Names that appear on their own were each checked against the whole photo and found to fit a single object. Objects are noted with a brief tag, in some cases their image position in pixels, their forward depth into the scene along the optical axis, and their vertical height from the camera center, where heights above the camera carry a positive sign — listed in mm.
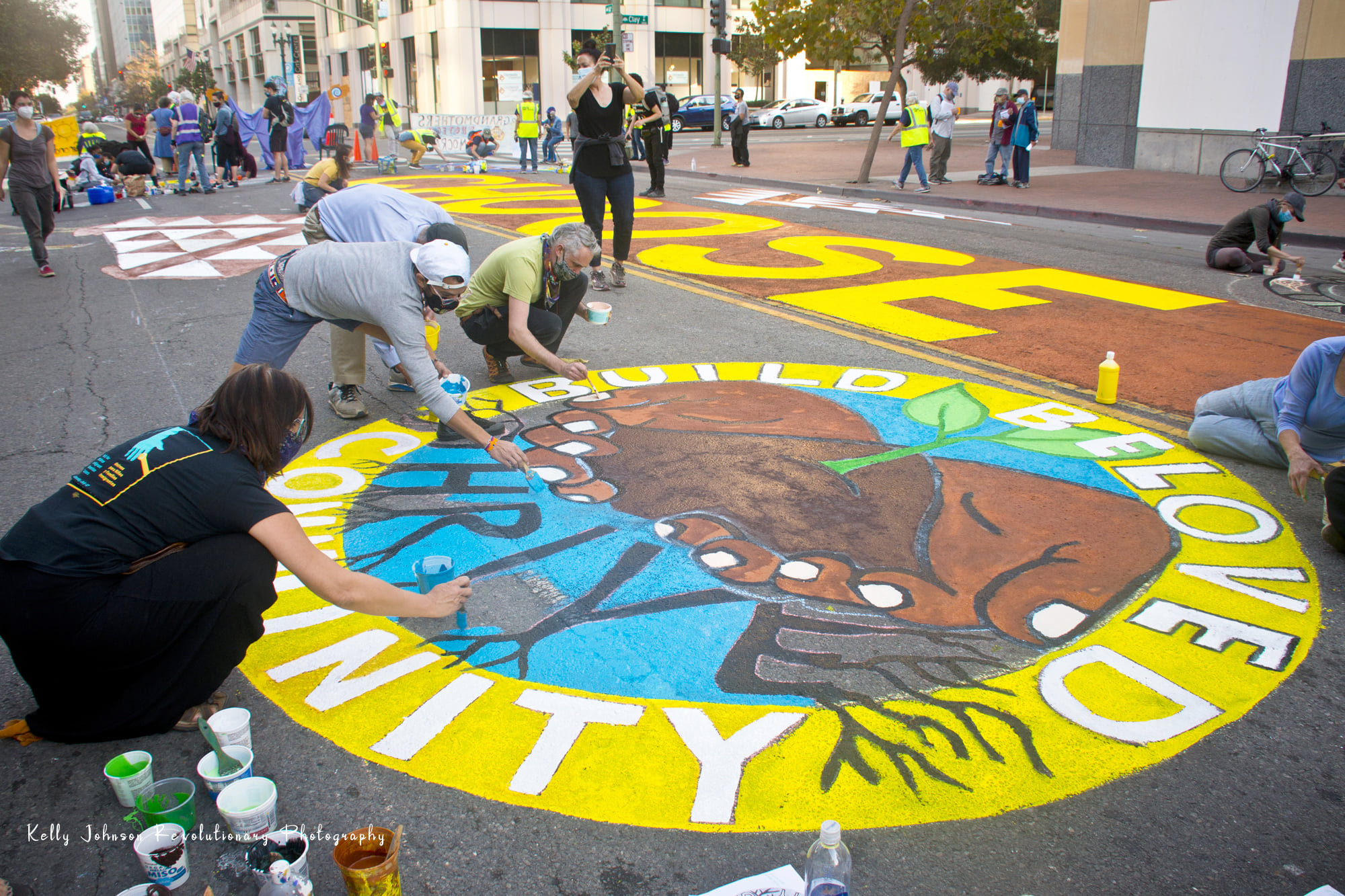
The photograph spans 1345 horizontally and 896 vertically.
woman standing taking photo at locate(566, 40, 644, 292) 8016 +284
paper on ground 2174 -1578
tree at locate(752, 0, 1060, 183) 23234 +4887
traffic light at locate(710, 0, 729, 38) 24828 +4102
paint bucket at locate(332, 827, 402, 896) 2102 -1493
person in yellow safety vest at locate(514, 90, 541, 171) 21609 +1156
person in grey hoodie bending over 4117 -549
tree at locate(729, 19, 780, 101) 53406 +6999
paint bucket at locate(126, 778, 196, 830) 2361 -1532
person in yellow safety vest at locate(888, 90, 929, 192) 16531 +705
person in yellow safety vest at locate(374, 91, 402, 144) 25625 +1721
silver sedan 42094 +2677
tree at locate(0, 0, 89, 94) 49062 +7342
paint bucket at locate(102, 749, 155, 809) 2465 -1500
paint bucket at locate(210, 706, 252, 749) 2600 -1464
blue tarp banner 21359 +1136
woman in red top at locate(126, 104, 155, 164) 19000 +932
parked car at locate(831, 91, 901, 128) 42781 +2842
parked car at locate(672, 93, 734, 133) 40125 +2607
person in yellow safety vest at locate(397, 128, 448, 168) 22734 +804
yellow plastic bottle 5480 -1140
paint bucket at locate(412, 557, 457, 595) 3270 -1312
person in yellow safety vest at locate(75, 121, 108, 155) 20623 +758
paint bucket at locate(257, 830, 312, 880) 2158 -1500
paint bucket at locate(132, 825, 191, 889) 2188 -1511
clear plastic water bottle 2076 -1487
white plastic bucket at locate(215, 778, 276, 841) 2336 -1523
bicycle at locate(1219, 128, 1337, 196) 15406 +146
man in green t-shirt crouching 5219 -692
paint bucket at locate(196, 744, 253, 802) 2486 -1517
